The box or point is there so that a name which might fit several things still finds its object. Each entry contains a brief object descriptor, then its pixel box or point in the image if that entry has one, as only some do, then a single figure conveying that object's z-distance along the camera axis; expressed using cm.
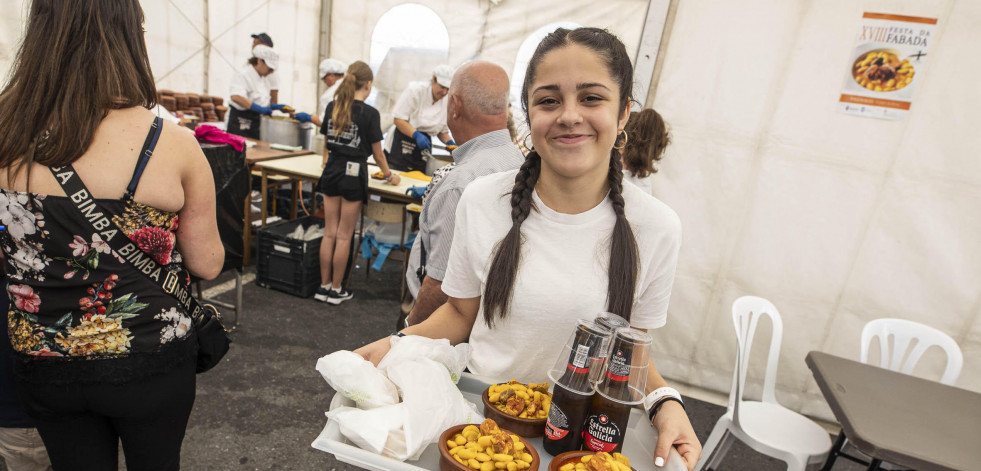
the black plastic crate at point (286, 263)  434
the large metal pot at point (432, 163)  473
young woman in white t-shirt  113
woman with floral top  118
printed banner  273
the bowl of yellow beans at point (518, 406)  105
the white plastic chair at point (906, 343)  272
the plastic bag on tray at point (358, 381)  98
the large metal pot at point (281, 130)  651
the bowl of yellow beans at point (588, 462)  88
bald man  200
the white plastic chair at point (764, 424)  237
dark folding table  174
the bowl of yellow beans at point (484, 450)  89
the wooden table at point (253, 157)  471
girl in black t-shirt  394
